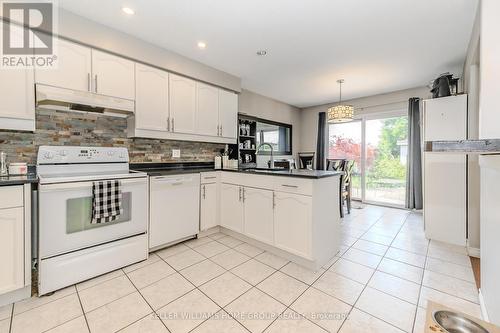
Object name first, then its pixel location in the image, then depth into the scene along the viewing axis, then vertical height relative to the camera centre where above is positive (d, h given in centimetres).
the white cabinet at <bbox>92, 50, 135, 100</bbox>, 229 +99
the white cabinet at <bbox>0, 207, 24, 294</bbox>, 161 -62
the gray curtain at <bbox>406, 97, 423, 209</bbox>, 427 +23
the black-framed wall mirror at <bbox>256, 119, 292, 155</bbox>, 497 +73
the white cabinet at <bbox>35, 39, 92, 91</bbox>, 204 +94
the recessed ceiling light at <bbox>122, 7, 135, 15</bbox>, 205 +147
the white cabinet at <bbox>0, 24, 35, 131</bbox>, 185 +57
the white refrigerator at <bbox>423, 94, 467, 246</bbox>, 273 -14
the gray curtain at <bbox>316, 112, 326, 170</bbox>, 560 +64
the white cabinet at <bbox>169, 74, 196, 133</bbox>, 291 +85
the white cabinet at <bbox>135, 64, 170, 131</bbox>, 260 +83
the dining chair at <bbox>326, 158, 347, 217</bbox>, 392 -1
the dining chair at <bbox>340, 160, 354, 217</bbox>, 395 -39
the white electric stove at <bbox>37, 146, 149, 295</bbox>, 179 -50
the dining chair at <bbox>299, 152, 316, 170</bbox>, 469 +10
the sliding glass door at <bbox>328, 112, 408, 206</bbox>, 465 +27
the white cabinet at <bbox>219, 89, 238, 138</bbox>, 351 +86
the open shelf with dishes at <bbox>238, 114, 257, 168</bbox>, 425 +49
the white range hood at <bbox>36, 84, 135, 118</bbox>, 200 +64
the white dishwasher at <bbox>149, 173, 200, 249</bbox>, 249 -52
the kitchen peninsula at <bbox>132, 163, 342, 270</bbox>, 219 -49
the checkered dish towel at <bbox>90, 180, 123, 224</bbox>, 197 -33
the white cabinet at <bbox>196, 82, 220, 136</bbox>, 320 +84
